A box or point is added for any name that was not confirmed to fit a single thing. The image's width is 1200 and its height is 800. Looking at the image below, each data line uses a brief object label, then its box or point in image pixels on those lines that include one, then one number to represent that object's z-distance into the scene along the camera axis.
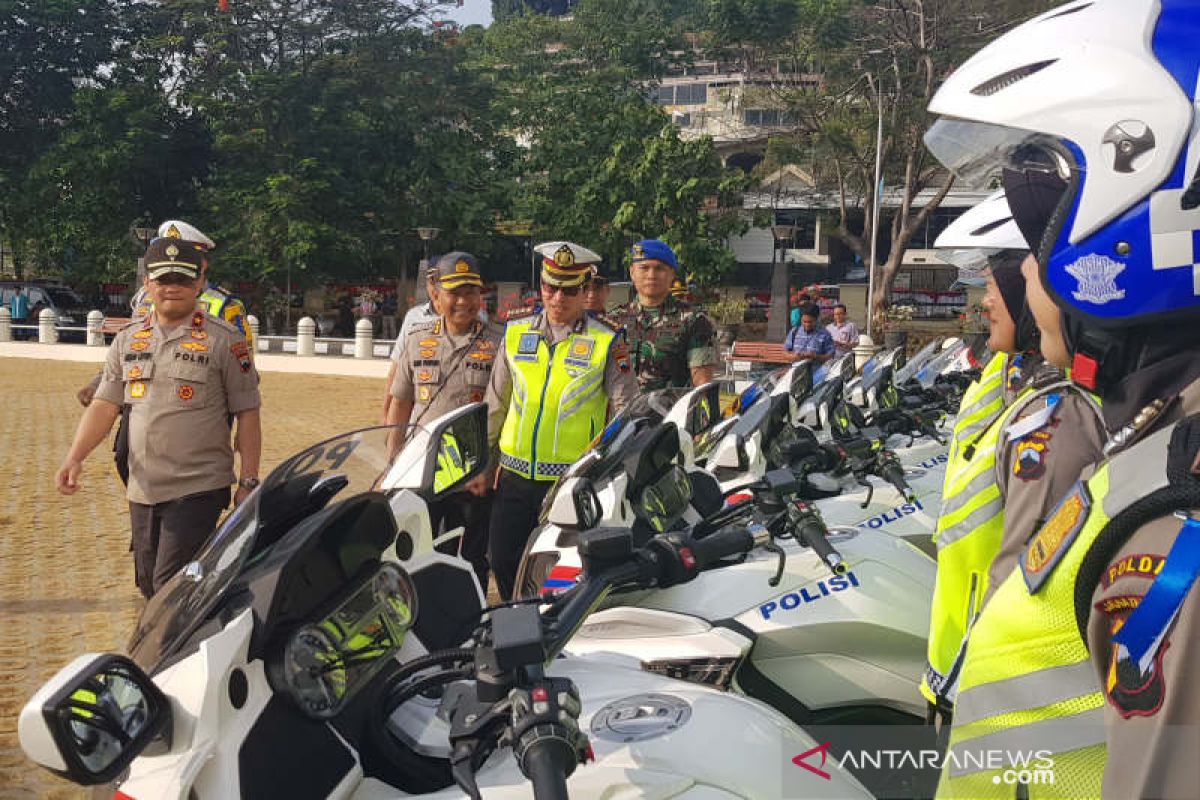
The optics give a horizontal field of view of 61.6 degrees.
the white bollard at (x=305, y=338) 23.12
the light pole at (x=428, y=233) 27.34
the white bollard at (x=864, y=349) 19.77
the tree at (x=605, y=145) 30.14
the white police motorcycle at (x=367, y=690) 1.22
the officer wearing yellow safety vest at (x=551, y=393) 4.46
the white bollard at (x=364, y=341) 22.50
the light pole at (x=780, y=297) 28.53
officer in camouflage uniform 5.81
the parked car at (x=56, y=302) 29.84
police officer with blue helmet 0.95
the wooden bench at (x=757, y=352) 19.79
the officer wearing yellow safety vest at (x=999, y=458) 2.07
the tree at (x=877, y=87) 28.19
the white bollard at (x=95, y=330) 24.11
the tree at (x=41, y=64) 34.97
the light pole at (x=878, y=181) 27.92
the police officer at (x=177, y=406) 4.17
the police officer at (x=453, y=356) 5.09
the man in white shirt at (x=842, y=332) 13.71
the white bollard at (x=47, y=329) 24.31
